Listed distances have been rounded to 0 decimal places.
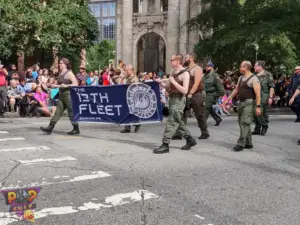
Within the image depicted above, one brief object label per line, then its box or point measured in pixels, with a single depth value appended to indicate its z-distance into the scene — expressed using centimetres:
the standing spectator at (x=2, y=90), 1653
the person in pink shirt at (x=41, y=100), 1758
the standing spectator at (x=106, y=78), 2100
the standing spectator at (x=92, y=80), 2112
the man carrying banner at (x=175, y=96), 869
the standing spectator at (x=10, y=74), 2118
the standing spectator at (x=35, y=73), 2119
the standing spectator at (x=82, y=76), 1983
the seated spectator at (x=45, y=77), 1943
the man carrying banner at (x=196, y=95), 998
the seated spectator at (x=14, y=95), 1802
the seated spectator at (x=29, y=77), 1962
